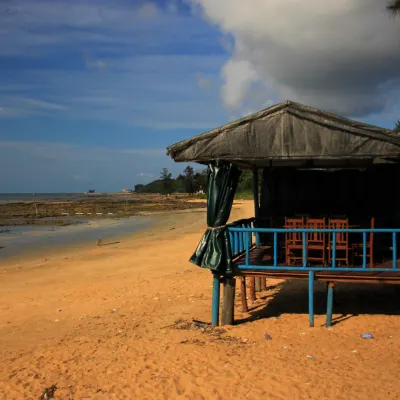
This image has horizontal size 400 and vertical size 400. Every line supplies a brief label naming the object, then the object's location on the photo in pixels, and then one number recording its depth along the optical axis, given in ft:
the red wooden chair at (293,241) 25.62
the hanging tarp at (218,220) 23.82
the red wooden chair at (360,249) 24.52
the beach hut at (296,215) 22.43
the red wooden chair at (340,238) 24.86
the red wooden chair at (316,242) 25.32
